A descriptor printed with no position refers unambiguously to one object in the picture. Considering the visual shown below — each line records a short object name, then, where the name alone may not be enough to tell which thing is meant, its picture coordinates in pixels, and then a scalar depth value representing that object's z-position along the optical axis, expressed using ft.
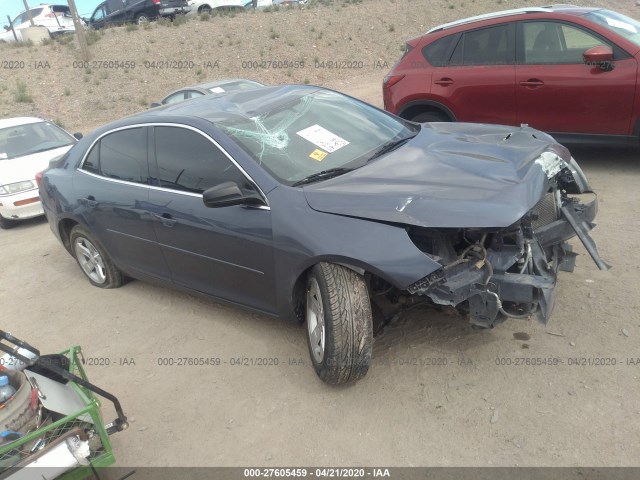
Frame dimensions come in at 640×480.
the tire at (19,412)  9.02
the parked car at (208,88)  30.68
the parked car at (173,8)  76.89
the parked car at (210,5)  81.05
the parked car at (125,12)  76.54
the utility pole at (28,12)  83.71
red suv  18.79
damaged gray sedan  9.98
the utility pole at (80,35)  60.59
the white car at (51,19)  84.33
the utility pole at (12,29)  73.42
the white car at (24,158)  25.52
